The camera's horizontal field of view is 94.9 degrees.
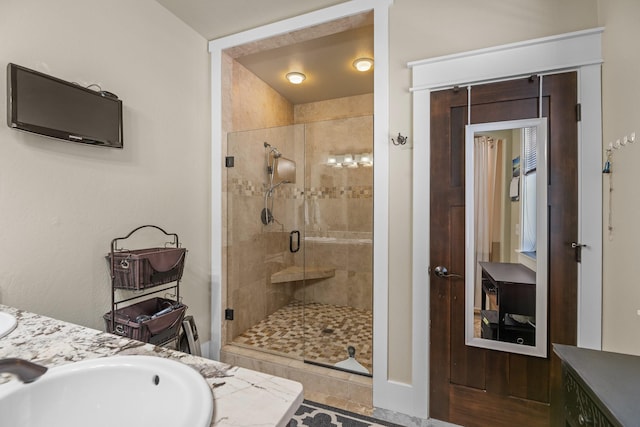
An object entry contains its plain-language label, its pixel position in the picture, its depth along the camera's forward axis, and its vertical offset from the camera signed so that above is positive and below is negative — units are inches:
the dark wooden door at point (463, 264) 59.6 -12.1
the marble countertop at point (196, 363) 23.1 -15.7
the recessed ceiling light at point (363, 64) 107.5 +54.7
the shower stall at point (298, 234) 101.0 -8.8
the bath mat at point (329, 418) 68.5 -50.0
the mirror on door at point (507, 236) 61.5 -5.8
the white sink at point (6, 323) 38.6 -15.4
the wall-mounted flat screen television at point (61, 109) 51.1 +20.0
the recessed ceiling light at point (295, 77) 119.7 +55.5
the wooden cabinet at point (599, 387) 28.2 -19.0
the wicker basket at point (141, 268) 64.5 -13.0
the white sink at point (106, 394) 25.0 -16.6
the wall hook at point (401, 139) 70.8 +17.1
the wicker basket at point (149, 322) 61.6 -24.8
